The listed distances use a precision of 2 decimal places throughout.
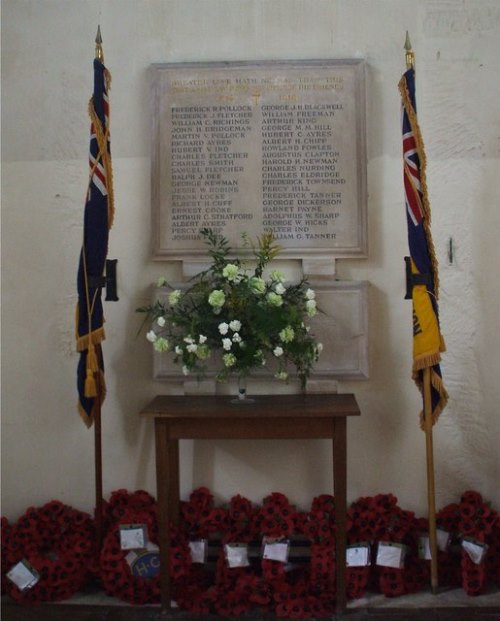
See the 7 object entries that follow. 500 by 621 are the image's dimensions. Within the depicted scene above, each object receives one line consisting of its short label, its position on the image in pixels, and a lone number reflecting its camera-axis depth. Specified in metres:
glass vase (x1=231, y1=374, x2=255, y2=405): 2.99
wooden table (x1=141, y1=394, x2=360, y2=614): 2.78
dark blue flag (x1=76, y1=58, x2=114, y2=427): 2.96
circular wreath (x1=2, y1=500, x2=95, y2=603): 2.96
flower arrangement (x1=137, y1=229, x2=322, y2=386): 2.86
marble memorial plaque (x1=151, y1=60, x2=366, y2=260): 3.30
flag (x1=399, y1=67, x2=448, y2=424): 2.91
